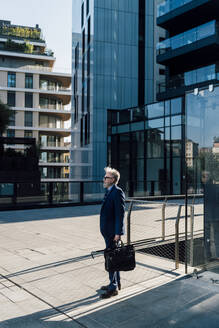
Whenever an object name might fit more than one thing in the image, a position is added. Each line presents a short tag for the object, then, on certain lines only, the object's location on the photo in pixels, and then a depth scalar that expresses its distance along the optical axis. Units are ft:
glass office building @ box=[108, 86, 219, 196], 78.12
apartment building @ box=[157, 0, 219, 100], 81.46
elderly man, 15.30
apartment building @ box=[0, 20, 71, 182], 190.39
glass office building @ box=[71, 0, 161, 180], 103.24
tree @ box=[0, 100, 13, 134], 129.64
